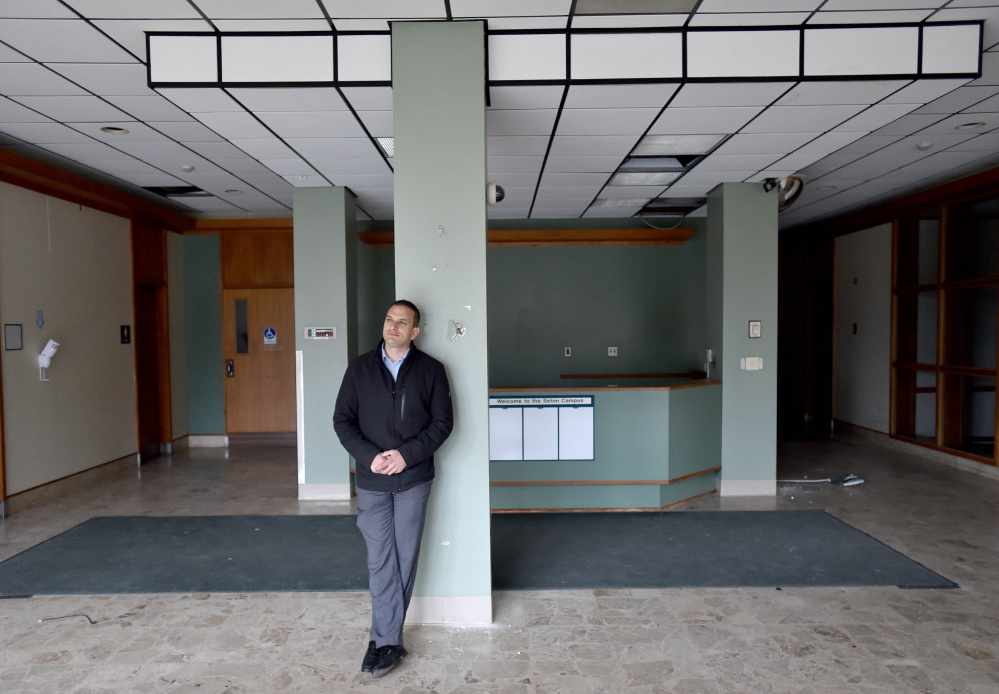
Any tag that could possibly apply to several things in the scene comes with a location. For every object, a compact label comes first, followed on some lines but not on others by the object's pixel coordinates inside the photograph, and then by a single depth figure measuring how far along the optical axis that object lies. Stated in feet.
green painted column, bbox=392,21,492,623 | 10.41
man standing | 9.46
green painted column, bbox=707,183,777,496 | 18.99
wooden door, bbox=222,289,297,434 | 27.09
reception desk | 17.10
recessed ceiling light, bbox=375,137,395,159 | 14.52
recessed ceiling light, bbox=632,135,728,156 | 14.70
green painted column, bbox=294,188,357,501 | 19.02
